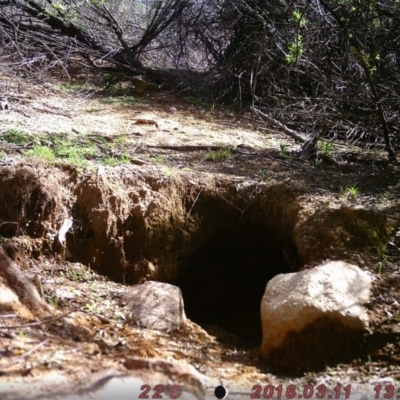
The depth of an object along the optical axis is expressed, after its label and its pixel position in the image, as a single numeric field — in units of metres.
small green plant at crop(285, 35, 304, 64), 5.60
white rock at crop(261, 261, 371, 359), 3.44
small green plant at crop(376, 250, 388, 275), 3.91
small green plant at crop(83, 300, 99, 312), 3.78
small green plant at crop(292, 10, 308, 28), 5.33
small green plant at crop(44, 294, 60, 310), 3.56
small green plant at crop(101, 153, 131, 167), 5.13
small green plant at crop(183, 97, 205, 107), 8.43
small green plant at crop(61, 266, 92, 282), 4.41
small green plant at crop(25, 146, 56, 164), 4.81
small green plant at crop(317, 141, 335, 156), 6.14
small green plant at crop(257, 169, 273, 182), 5.27
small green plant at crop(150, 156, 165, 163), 5.47
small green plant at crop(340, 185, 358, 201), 4.76
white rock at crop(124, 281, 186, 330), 3.86
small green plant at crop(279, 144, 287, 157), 6.07
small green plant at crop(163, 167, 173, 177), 5.13
